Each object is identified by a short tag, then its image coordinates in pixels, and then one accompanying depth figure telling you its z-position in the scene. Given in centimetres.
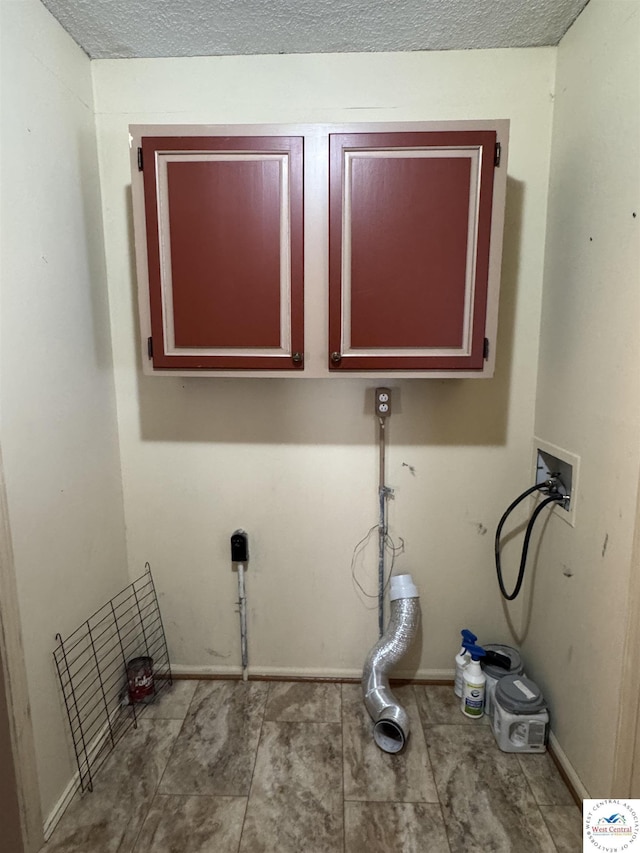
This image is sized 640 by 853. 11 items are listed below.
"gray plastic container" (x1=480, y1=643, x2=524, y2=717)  153
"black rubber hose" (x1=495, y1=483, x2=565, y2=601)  141
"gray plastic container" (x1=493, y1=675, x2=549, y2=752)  138
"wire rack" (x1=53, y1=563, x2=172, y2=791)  134
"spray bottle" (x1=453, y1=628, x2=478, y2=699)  159
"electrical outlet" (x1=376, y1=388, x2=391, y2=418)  150
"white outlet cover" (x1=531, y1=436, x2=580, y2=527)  129
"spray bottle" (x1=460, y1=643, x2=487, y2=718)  152
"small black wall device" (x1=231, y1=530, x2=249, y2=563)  164
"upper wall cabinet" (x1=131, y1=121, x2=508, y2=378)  119
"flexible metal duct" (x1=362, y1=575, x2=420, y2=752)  151
